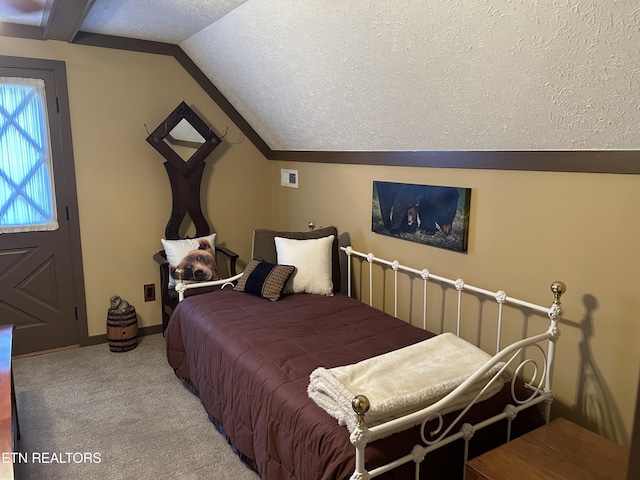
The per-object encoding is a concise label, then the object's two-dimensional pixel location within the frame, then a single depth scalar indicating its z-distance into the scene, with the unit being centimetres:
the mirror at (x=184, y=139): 349
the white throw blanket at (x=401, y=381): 156
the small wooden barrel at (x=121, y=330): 343
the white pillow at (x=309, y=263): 301
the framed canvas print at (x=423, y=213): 239
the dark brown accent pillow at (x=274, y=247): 315
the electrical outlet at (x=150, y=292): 376
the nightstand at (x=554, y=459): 151
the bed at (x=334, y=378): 157
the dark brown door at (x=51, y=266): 324
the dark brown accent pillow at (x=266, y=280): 290
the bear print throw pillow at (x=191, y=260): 342
